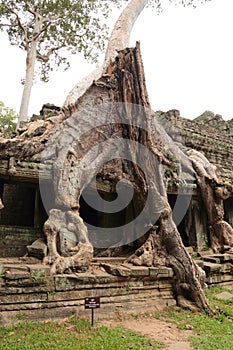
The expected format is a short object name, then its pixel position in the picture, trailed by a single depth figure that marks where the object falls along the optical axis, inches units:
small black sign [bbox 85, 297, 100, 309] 144.0
